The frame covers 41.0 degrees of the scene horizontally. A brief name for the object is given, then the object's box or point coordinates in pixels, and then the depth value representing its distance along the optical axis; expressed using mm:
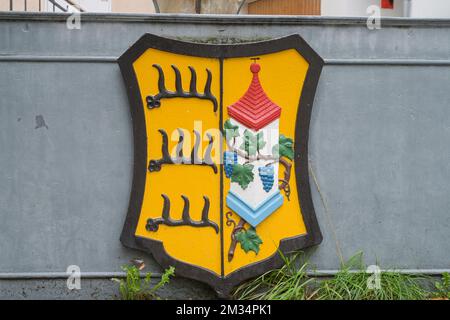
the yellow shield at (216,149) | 5035
